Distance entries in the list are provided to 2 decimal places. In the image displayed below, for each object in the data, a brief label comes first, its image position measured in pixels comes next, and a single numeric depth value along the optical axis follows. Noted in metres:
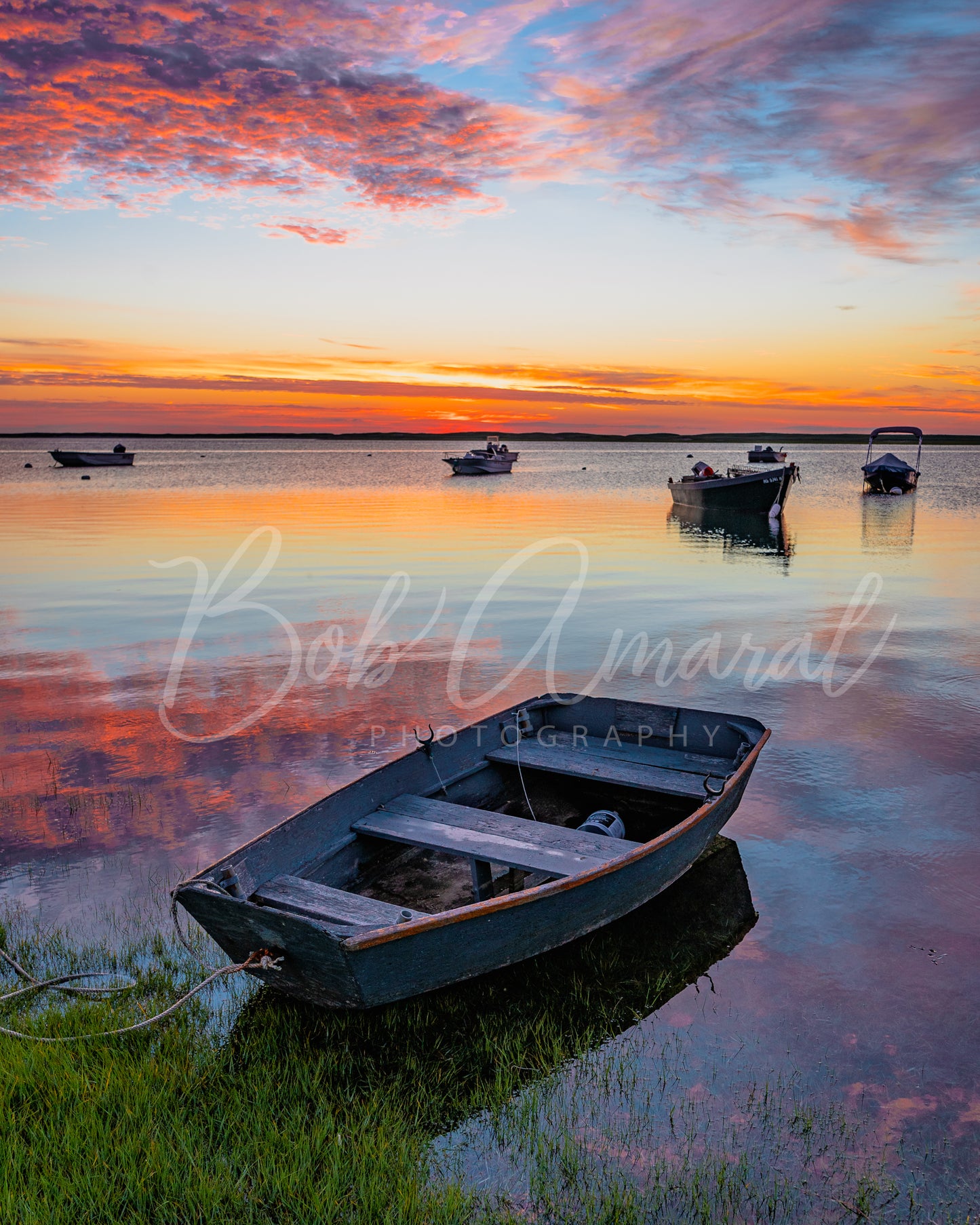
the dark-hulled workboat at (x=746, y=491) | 40.53
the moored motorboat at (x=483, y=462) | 82.69
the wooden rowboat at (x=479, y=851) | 5.06
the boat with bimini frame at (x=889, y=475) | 58.09
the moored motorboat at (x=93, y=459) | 86.94
